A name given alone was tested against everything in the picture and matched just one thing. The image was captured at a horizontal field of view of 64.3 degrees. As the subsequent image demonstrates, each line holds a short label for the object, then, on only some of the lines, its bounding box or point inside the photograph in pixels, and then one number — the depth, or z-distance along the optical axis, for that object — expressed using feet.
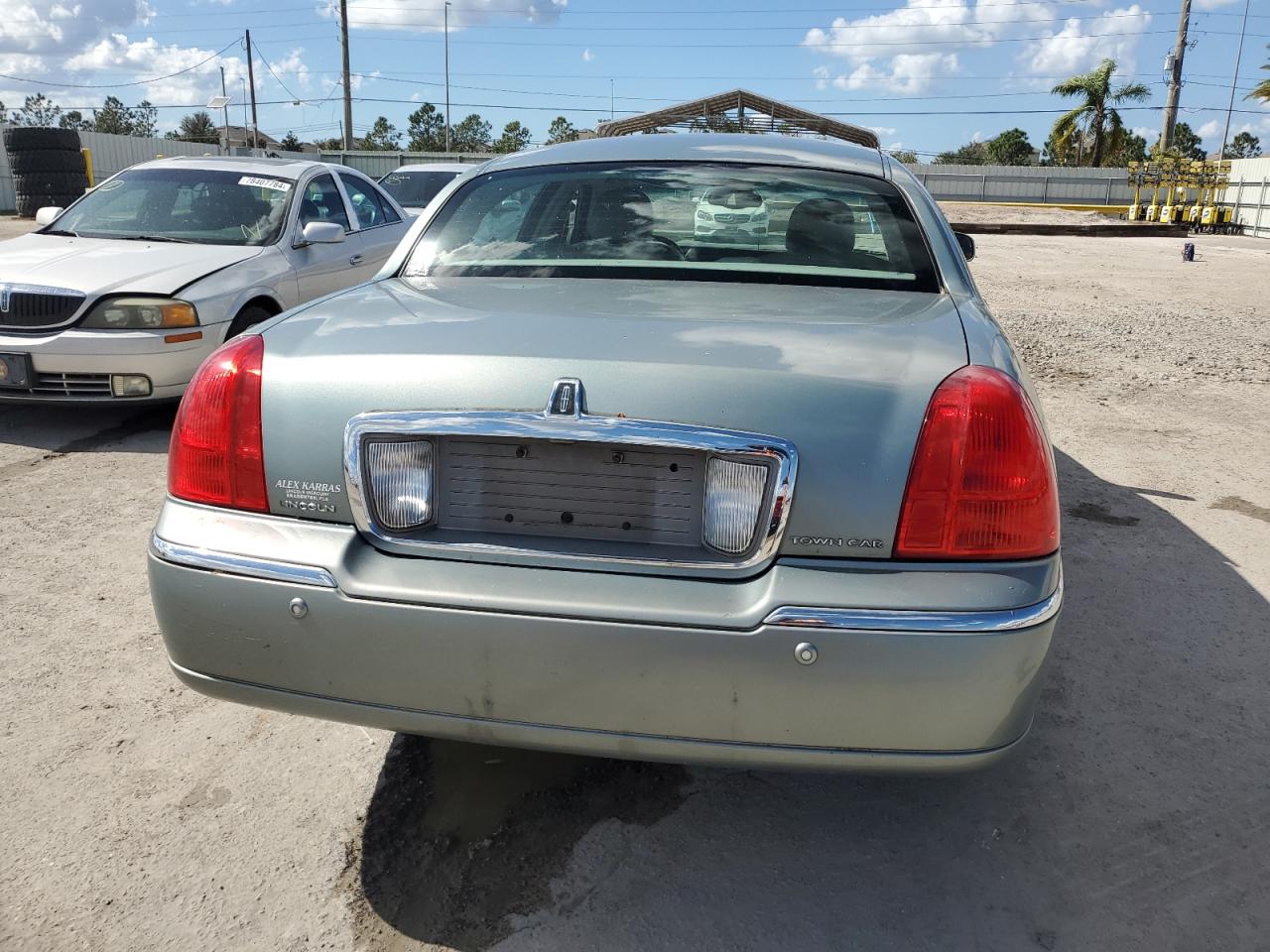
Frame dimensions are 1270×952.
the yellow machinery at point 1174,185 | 106.93
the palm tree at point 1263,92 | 136.46
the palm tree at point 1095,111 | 165.99
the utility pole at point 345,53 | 130.11
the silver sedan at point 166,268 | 17.92
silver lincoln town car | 5.90
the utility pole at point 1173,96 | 136.67
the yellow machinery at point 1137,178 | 107.55
